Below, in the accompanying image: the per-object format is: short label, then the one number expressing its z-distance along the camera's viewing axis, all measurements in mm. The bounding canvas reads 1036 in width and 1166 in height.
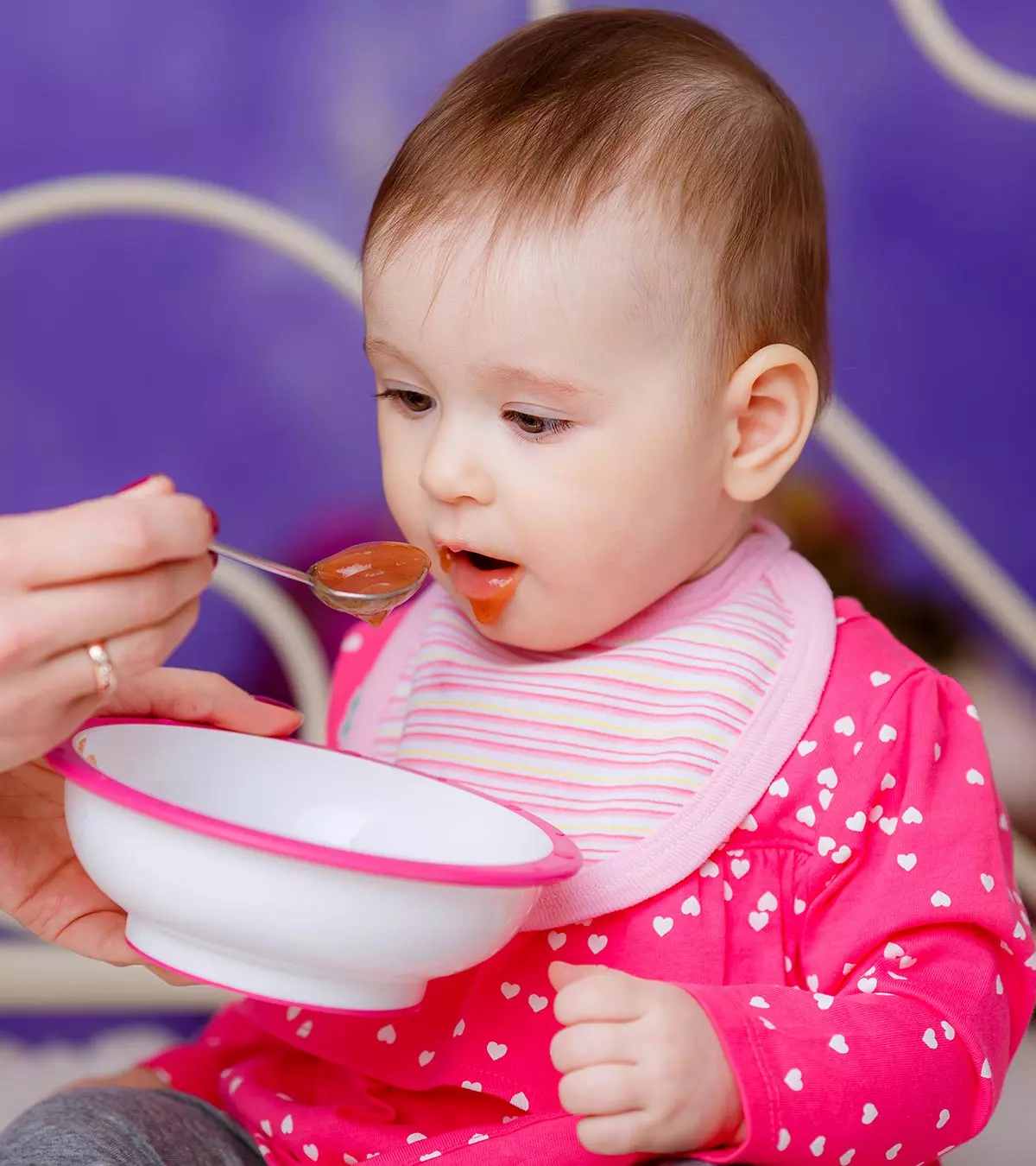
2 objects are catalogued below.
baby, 785
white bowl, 700
